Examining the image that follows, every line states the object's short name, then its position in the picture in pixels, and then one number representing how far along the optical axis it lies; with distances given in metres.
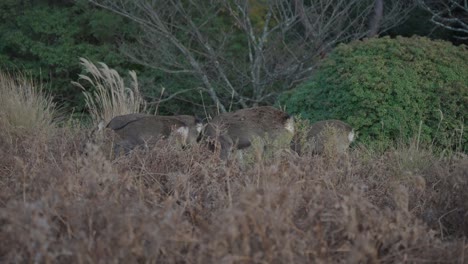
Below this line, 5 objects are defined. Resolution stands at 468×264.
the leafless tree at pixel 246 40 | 25.86
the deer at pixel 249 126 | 13.50
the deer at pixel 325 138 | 12.47
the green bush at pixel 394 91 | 17.48
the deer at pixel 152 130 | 13.04
